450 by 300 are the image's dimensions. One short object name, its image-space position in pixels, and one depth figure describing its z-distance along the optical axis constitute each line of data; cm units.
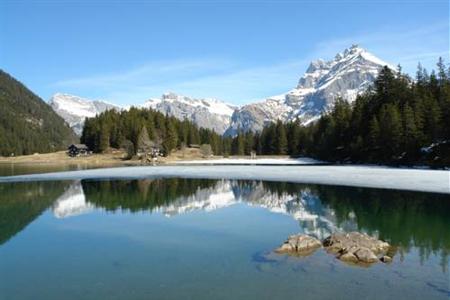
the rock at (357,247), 1972
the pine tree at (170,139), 16500
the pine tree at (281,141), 18512
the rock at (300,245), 2122
